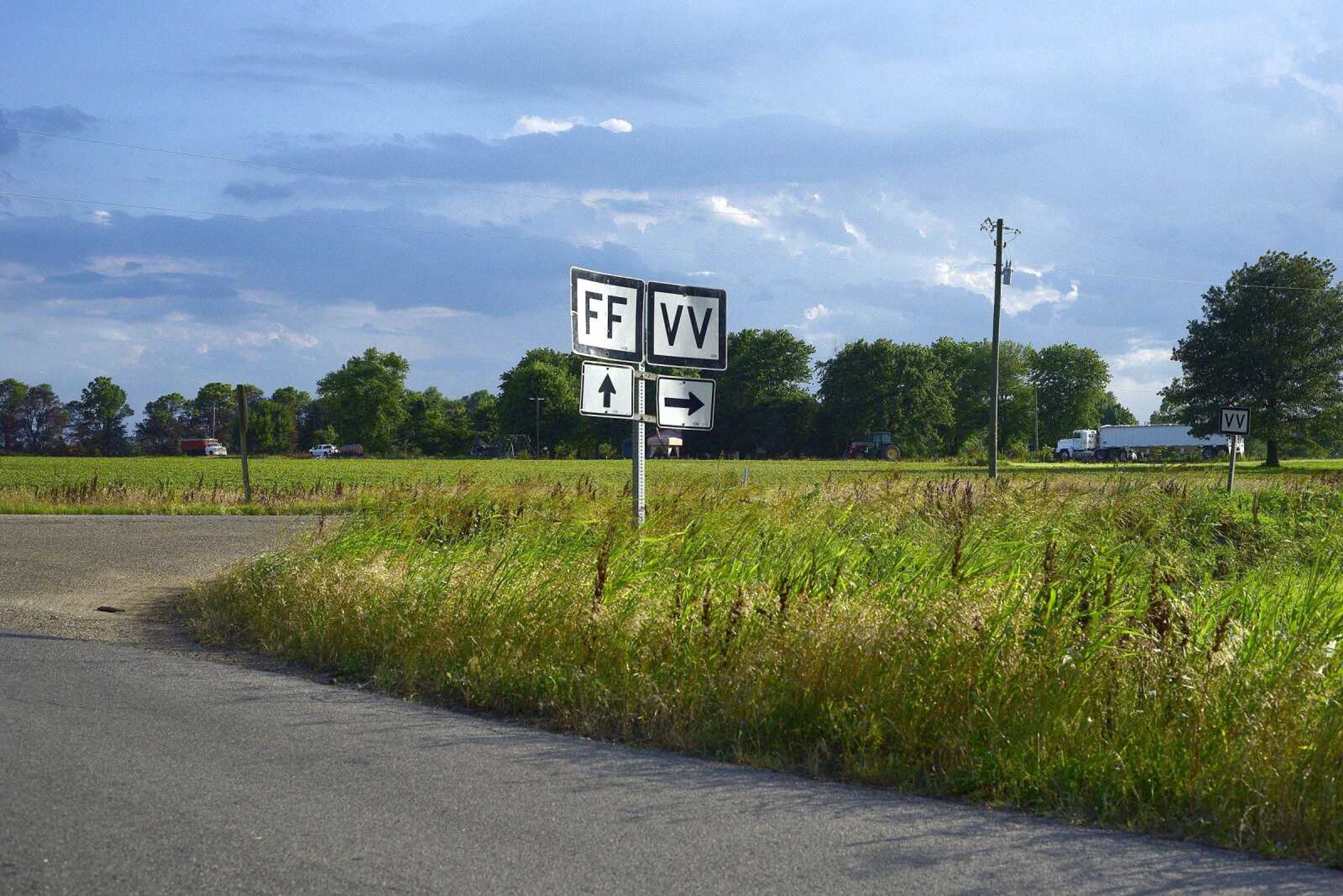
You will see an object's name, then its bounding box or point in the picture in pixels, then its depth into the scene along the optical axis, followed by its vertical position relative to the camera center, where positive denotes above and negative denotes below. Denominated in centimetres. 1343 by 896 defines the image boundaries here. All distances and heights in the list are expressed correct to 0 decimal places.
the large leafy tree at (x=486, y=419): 12912 +387
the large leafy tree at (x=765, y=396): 10438 +578
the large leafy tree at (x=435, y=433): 13838 +200
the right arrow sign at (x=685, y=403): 973 +46
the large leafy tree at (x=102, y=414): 15688 +441
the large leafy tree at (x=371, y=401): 13425 +594
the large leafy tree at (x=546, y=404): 11931 +521
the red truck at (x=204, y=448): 13250 -47
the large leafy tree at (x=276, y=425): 15288 +298
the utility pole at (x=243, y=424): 2505 +52
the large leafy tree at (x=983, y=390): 11362 +739
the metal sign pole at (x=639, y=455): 953 -4
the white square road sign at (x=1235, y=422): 2077 +78
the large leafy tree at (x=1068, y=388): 11731 +792
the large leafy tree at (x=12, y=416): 15450 +380
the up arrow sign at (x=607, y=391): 905 +53
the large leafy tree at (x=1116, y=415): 15525 +658
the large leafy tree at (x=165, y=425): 16250 +300
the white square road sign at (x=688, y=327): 970 +118
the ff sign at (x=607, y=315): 902 +121
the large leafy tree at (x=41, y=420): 15625 +328
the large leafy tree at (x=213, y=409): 16888 +581
